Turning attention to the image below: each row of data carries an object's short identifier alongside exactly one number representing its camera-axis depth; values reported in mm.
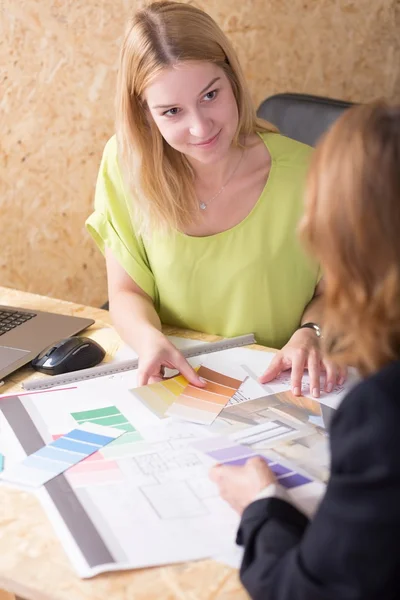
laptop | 1414
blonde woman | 1462
